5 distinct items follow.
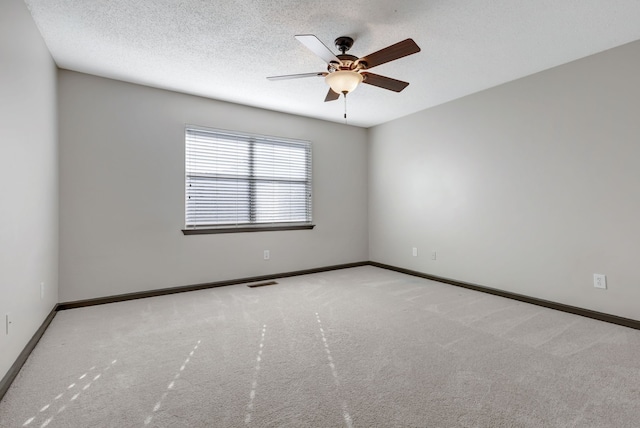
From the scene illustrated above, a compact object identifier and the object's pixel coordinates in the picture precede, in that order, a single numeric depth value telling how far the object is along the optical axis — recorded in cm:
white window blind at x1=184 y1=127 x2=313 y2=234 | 382
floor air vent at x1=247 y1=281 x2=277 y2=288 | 392
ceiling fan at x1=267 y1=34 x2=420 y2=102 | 204
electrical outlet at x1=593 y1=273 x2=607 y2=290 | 273
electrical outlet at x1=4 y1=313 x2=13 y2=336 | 176
